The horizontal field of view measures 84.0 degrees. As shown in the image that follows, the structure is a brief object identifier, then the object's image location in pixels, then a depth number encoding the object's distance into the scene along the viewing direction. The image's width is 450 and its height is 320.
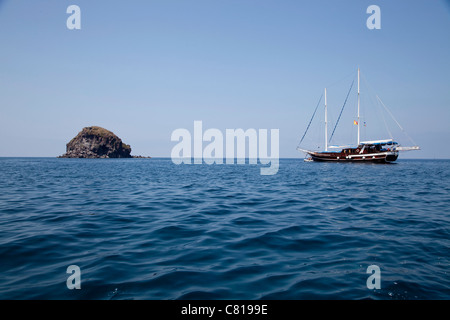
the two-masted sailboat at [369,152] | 65.94
